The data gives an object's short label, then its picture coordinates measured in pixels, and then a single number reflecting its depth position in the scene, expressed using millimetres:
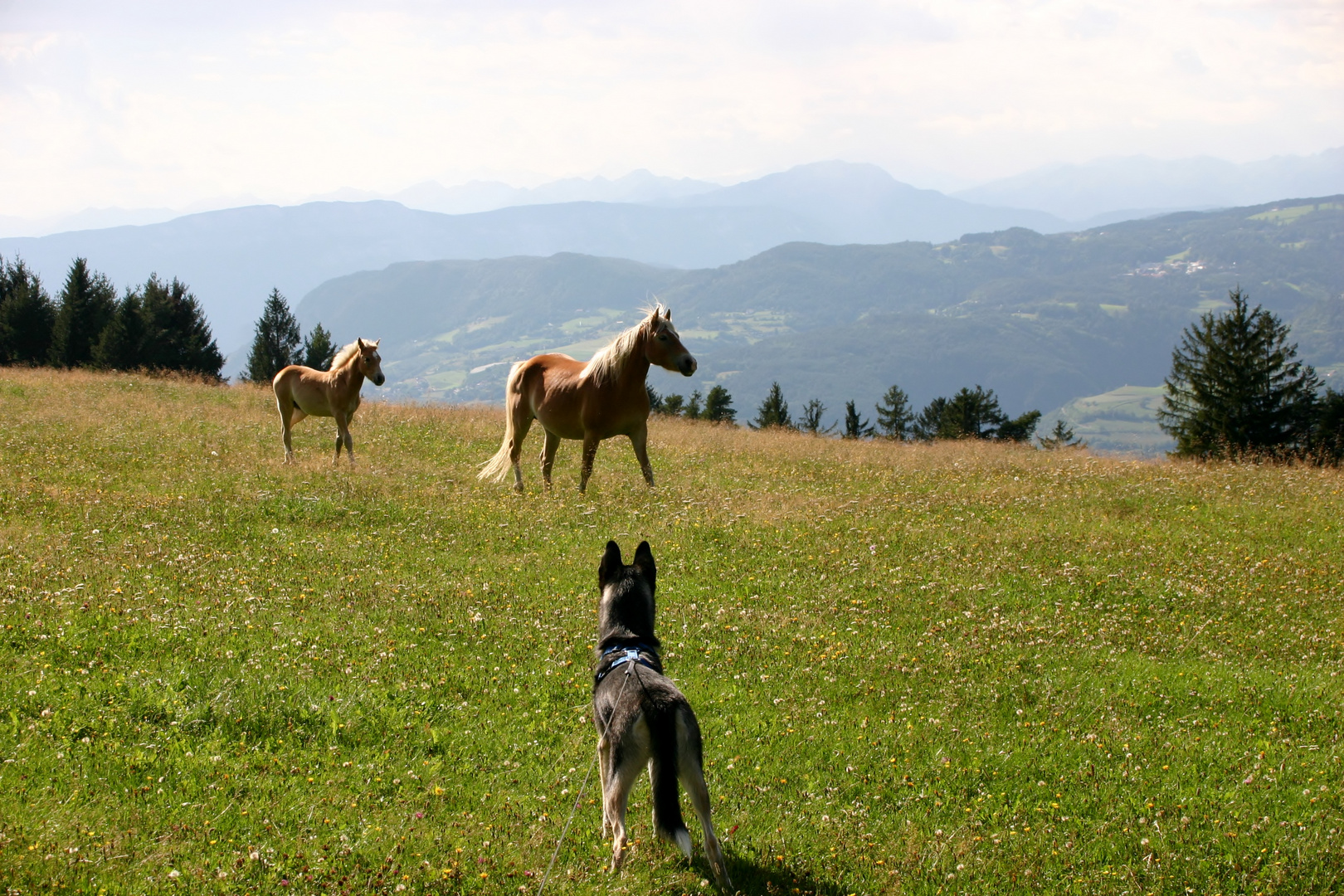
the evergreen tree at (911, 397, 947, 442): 79000
